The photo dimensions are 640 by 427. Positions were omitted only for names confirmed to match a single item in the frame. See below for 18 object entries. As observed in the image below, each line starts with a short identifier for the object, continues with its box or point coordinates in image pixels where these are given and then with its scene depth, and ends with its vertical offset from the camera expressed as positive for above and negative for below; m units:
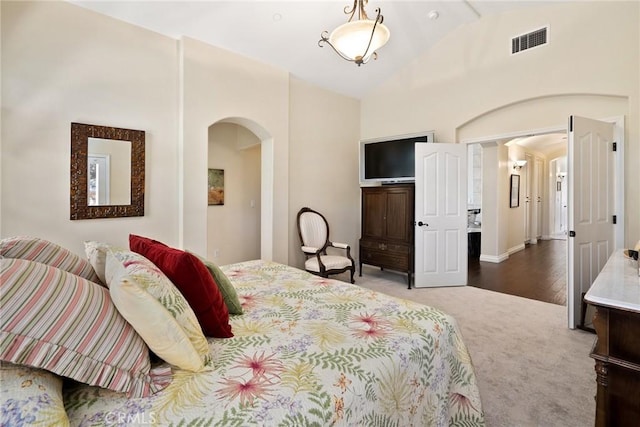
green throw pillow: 1.54 -0.40
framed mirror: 2.88 +0.39
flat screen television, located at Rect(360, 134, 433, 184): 4.59 +0.82
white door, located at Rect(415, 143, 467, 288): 4.31 +0.00
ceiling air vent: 3.67 +2.08
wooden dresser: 1.25 -0.58
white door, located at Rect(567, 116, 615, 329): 2.91 +0.09
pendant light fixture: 2.25 +1.31
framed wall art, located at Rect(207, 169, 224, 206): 4.98 +0.41
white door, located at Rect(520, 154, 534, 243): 7.83 +0.41
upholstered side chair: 4.05 -0.47
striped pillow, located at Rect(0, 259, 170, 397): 0.74 -0.31
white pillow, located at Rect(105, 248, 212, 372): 0.94 -0.32
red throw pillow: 1.29 -0.33
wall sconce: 7.19 +1.16
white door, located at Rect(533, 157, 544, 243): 8.57 +0.56
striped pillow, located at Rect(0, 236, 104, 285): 1.19 -0.17
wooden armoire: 4.41 -0.21
